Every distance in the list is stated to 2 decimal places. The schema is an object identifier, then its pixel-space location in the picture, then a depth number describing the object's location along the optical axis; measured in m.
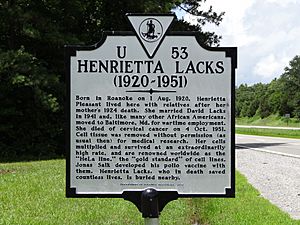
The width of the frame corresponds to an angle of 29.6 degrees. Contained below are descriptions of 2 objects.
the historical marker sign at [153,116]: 4.38
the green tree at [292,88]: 105.50
